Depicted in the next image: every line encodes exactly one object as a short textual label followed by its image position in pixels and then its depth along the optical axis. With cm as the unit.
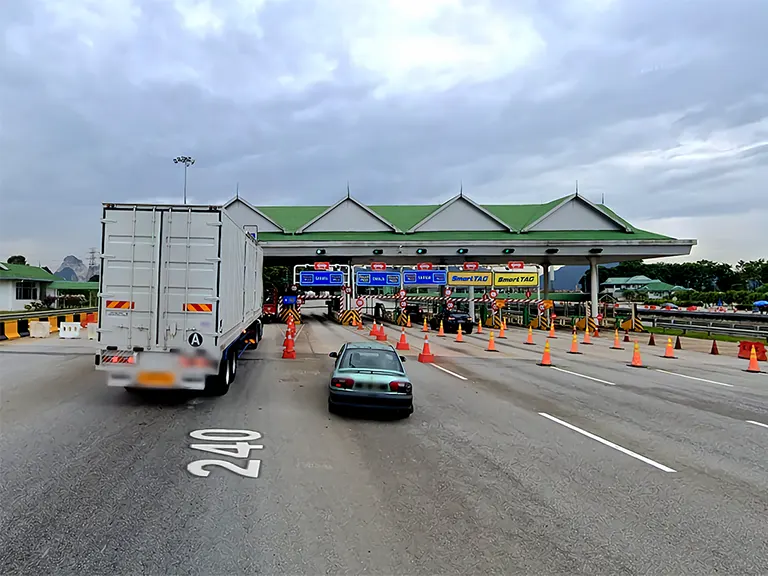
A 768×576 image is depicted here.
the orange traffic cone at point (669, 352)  2161
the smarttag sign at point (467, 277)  3822
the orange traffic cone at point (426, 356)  1783
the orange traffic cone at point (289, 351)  1762
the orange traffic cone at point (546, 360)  1792
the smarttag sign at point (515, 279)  3997
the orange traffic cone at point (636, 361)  1831
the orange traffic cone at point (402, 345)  2195
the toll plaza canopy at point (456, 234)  3847
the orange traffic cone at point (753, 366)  1772
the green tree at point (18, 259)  10081
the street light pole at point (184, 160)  4684
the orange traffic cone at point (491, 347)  2231
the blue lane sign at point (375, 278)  3862
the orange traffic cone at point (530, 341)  2672
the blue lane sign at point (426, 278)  3838
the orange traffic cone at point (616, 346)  2547
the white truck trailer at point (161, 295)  947
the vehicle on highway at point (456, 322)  3428
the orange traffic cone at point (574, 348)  2258
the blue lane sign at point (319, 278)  3681
